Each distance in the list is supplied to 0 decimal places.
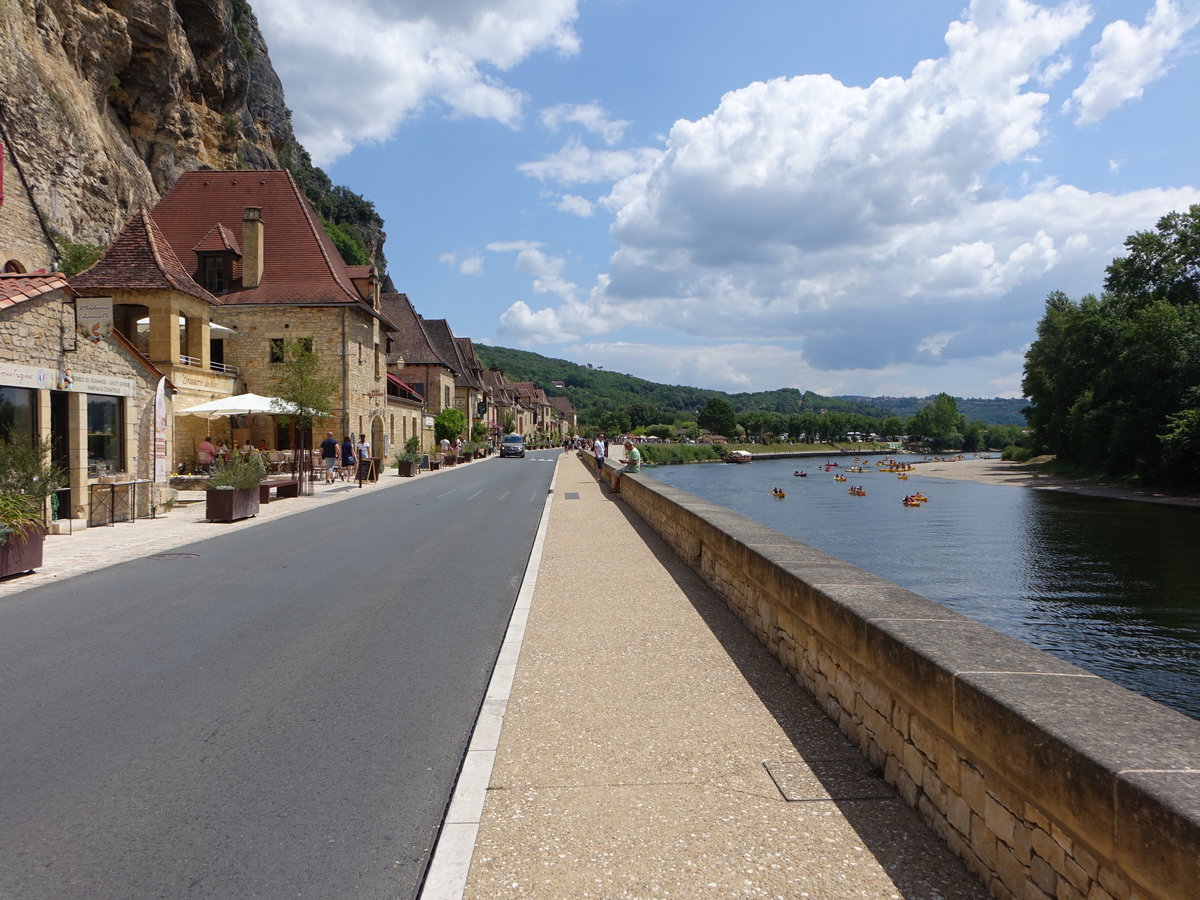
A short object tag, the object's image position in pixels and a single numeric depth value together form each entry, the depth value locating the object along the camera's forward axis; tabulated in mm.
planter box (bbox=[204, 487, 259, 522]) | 15117
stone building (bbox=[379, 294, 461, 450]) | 52781
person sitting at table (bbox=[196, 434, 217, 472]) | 23547
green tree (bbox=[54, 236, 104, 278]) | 28406
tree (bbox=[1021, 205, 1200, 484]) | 40406
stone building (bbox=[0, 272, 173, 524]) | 12766
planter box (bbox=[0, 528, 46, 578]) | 8867
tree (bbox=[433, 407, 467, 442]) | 50188
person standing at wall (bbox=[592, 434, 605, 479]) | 28484
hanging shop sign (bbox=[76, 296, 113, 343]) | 13910
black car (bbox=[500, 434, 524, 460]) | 56250
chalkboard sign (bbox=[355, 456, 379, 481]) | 25977
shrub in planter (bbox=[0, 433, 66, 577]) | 8922
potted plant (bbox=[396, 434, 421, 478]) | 32125
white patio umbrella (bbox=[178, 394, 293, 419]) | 22500
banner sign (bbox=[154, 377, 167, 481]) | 16203
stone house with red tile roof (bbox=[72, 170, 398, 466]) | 26609
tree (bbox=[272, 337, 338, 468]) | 22906
